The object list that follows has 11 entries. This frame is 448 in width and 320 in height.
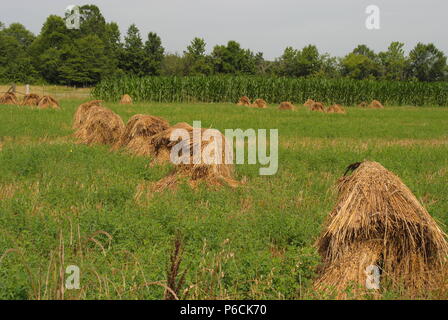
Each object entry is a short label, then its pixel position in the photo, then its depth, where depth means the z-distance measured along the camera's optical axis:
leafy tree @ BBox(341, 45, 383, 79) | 81.62
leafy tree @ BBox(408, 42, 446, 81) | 82.88
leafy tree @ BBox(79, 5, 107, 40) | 77.56
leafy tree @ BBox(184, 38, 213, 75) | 76.38
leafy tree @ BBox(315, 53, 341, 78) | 78.22
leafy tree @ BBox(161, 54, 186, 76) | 79.31
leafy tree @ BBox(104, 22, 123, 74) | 69.62
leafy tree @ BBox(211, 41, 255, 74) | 74.44
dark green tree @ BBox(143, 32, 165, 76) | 72.62
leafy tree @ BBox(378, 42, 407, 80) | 80.06
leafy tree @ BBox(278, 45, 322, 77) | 78.38
